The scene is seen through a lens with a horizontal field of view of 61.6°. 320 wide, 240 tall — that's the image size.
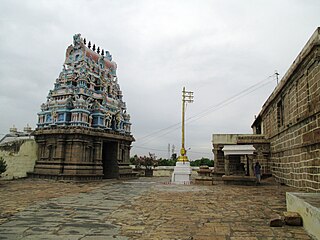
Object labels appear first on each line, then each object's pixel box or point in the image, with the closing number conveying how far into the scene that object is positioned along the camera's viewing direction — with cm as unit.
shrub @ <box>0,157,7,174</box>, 1364
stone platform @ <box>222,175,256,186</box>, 1312
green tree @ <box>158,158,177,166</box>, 3277
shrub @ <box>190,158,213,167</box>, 3816
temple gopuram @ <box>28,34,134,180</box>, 1659
